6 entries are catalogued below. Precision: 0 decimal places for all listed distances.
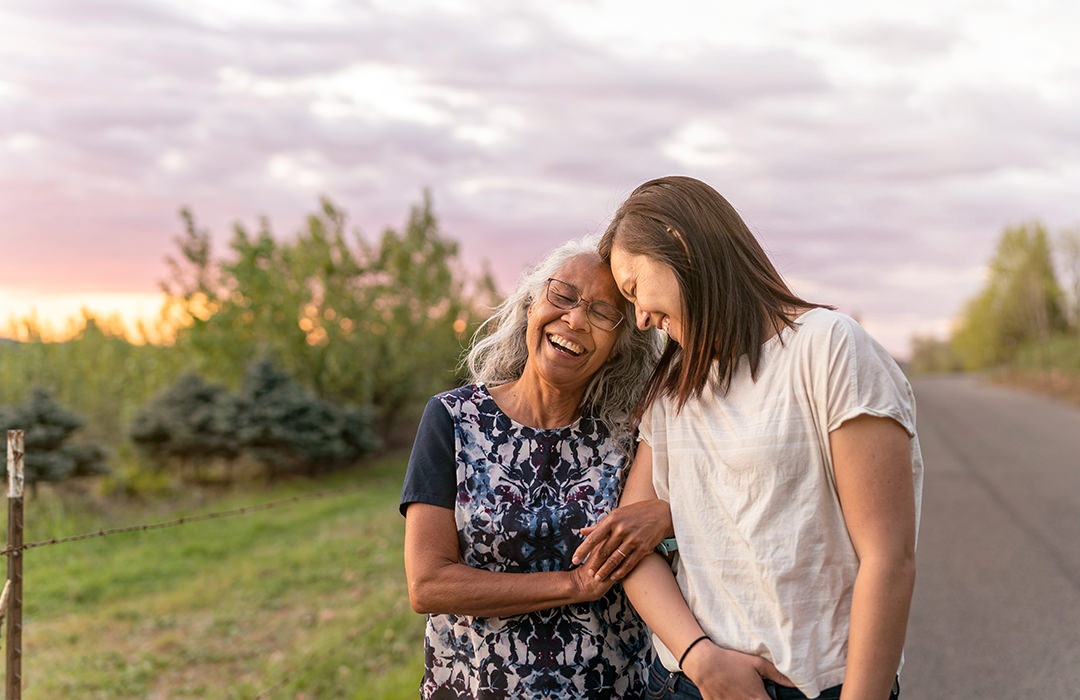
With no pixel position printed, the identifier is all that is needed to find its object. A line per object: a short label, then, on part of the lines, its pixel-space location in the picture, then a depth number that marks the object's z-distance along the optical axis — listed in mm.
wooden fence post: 2617
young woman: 1824
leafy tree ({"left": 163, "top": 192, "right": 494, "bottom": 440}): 18078
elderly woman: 2406
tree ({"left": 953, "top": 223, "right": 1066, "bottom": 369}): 42438
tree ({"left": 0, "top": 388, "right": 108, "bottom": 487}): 11992
